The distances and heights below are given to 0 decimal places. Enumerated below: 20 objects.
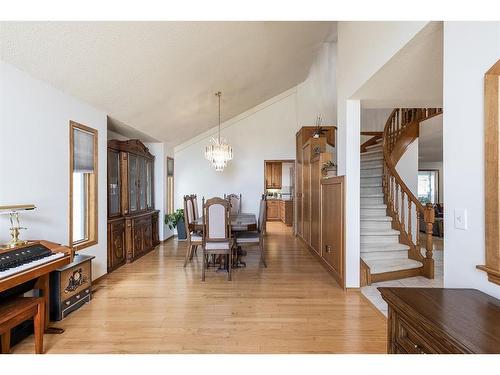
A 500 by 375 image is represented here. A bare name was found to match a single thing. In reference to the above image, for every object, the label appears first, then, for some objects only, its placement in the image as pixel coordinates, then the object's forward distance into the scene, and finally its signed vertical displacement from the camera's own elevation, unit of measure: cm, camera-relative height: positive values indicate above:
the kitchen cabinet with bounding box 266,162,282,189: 1019 +45
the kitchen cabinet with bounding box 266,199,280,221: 955 -87
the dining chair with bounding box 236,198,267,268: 425 -80
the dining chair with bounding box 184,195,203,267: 416 -67
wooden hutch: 416 -30
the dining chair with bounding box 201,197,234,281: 373 -58
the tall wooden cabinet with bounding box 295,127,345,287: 356 -31
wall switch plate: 145 -18
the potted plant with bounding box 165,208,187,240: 630 -84
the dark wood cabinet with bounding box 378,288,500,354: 93 -53
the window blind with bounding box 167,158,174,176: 654 +51
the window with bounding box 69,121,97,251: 322 +1
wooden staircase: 374 -45
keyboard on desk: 187 -55
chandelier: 522 +65
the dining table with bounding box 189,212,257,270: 403 -58
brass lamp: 212 -32
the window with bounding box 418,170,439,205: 1042 +4
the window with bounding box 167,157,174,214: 665 +5
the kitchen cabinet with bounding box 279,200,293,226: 843 -82
